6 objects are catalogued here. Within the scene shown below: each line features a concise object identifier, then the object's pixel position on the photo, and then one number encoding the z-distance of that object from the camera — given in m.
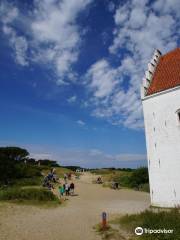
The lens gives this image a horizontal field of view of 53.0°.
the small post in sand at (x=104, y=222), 9.73
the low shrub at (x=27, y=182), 23.71
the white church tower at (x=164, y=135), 12.40
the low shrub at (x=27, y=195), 16.06
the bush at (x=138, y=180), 24.95
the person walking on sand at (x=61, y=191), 19.38
